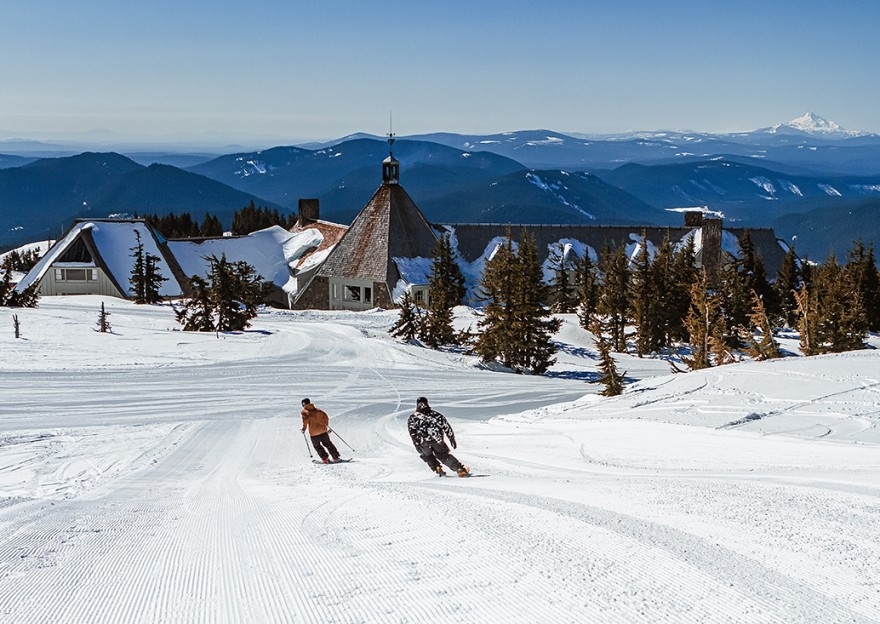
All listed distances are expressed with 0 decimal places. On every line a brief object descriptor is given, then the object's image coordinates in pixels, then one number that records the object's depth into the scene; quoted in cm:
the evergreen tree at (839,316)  4350
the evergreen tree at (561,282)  5756
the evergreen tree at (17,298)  4319
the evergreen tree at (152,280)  5422
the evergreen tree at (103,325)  3344
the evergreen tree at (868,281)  6012
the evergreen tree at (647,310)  4562
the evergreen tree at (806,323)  3711
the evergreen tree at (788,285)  6150
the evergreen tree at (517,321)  3591
